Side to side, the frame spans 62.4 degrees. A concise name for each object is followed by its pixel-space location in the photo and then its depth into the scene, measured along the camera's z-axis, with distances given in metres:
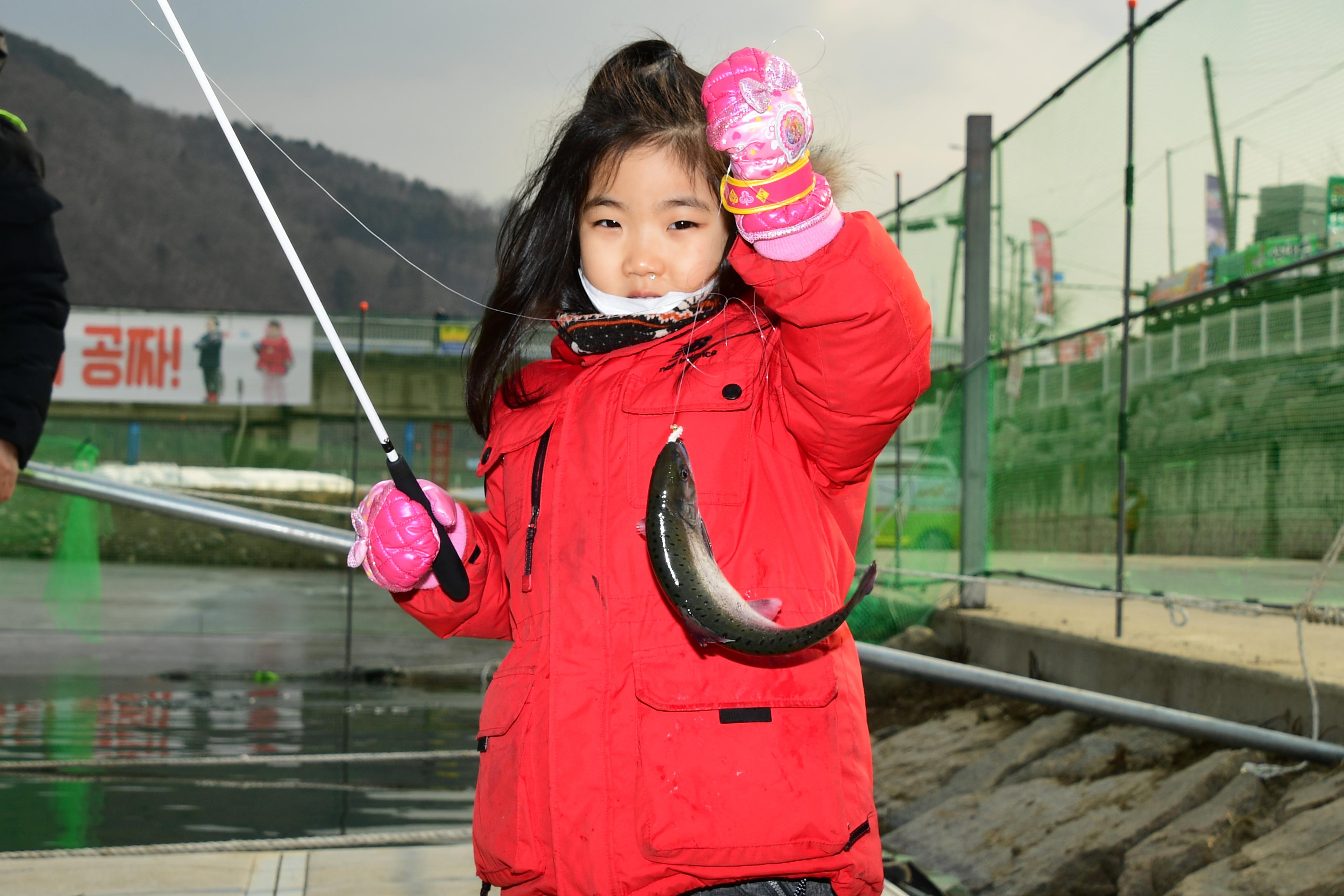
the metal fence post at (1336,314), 3.64
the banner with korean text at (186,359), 10.82
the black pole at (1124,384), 4.77
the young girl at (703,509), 1.29
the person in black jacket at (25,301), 2.11
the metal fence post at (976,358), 6.35
